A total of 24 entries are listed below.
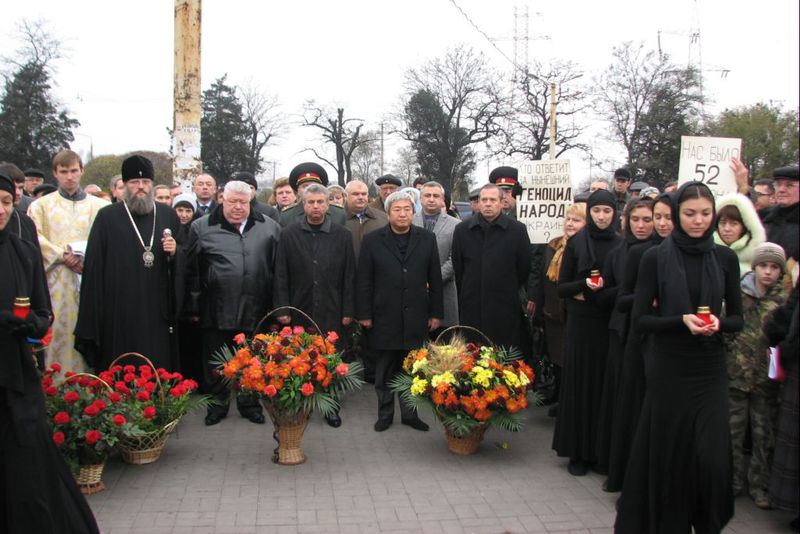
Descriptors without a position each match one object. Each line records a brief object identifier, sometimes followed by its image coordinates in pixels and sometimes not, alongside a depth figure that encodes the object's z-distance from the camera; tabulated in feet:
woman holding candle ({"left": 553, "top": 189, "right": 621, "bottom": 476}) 19.19
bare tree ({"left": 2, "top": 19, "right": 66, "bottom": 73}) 107.96
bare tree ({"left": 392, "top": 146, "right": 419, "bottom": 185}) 141.30
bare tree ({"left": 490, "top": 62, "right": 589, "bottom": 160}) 122.41
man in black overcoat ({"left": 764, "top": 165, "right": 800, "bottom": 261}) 18.16
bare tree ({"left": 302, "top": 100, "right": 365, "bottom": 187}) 153.48
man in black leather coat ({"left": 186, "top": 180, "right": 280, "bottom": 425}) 23.03
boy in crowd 16.76
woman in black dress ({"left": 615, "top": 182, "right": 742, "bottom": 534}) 13.53
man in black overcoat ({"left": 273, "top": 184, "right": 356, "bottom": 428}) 23.36
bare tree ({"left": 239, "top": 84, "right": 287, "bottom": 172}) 149.48
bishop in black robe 20.89
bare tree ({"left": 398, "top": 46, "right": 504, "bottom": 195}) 128.57
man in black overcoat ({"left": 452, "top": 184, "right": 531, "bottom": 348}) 23.20
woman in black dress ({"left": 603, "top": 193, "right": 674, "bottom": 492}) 16.75
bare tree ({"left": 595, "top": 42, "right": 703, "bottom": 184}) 109.09
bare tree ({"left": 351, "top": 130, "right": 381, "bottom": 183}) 161.38
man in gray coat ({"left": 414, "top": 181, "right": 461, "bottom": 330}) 26.40
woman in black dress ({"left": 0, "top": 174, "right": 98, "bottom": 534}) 12.51
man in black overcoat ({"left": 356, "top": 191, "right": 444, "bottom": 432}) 22.81
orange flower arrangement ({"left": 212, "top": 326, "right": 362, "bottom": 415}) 18.65
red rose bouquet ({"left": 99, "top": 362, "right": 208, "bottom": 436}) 18.24
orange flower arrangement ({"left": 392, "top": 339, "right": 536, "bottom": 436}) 19.70
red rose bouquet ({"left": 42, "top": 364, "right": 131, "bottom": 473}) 16.97
